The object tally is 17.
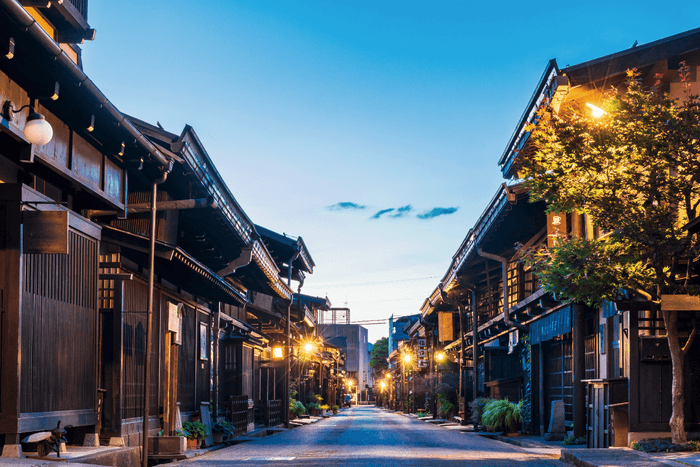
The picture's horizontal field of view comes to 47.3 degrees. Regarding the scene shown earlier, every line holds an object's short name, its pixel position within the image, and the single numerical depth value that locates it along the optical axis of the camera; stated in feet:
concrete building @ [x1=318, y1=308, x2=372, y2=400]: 515.09
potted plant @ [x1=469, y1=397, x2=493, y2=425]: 111.48
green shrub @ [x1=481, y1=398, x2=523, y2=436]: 94.27
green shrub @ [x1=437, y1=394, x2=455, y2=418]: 159.43
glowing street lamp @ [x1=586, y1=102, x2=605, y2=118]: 68.46
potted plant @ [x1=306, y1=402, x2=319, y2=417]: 208.54
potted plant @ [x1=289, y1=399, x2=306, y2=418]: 162.06
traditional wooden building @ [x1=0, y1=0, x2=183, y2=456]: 38.68
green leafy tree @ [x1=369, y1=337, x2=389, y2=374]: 517.14
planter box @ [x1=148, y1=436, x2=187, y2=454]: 59.82
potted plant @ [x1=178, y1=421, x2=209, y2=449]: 72.95
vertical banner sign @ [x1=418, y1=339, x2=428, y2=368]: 234.99
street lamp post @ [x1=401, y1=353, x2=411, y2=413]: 248.32
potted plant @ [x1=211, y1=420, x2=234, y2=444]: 84.69
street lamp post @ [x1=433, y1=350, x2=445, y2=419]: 174.29
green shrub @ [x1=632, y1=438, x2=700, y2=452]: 49.34
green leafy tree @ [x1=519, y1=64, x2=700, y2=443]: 49.57
